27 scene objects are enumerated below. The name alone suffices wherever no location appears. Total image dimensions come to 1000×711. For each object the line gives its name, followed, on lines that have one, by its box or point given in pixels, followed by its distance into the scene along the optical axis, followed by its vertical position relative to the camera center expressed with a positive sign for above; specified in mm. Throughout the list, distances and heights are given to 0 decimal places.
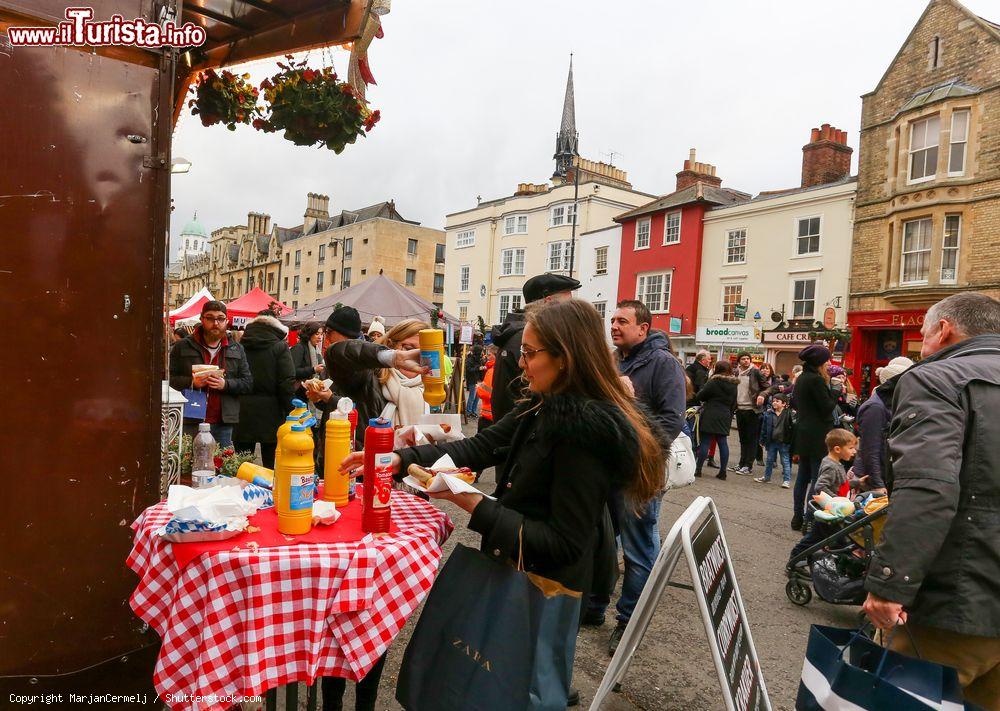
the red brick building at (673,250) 25922 +4376
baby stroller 4016 -1473
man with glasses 5102 -472
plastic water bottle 3199 -722
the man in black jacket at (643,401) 3754 -374
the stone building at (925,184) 17422 +5460
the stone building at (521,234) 33000 +6307
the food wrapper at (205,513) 1932 -658
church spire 50469 +17245
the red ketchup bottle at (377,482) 2133 -547
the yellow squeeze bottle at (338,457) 2430 -547
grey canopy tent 12602 +633
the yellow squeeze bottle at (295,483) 2100 -564
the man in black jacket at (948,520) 2029 -556
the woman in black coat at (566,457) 1947 -402
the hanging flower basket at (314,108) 3672 +1367
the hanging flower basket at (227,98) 3861 +1462
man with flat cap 4074 -71
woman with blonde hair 4031 -378
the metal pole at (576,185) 28797 +7752
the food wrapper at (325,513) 2229 -708
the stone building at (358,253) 49875 +6810
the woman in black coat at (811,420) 6719 -775
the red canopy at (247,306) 16783 +471
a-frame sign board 2070 -999
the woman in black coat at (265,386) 5785 -609
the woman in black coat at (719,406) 9281 -915
